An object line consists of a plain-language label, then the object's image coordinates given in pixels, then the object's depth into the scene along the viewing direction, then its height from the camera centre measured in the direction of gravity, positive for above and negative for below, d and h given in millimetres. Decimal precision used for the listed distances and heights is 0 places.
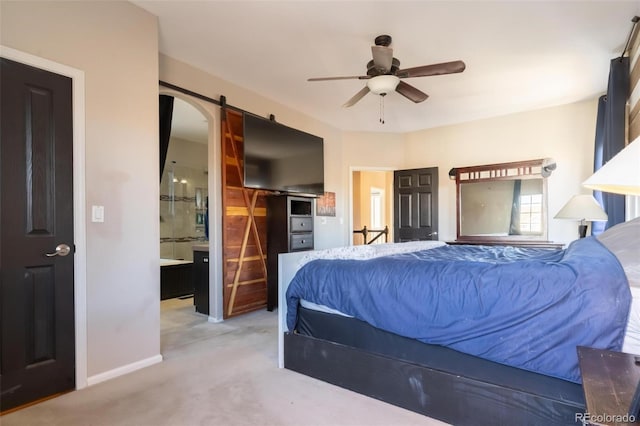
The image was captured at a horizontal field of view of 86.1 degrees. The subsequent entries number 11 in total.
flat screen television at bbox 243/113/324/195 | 3747 +667
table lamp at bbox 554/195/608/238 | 3436 +2
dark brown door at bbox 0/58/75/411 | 1949 -122
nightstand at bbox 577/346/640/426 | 829 -500
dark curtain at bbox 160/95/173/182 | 3602 +1003
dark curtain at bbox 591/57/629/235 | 2994 +796
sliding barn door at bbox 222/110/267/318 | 3859 -245
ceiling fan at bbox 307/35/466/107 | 2671 +1148
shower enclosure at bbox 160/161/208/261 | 6078 +59
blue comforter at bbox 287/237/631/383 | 1451 -451
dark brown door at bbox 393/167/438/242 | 5496 +119
